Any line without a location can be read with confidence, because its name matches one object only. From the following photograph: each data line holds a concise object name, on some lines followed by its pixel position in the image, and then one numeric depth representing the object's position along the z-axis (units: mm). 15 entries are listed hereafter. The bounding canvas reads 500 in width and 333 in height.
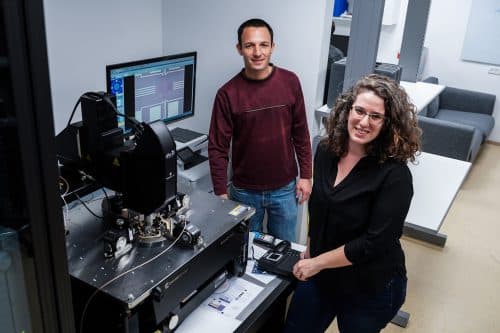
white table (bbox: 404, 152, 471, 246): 2502
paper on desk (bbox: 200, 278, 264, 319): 1407
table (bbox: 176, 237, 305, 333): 1346
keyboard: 2478
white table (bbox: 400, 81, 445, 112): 2673
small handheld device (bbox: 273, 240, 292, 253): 1688
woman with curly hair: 1432
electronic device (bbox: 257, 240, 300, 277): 1575
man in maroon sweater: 2109
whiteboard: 5066
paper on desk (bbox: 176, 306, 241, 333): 1334
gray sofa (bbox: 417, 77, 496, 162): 4000
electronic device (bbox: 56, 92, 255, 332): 1165
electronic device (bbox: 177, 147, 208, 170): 2397
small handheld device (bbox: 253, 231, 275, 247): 1744
